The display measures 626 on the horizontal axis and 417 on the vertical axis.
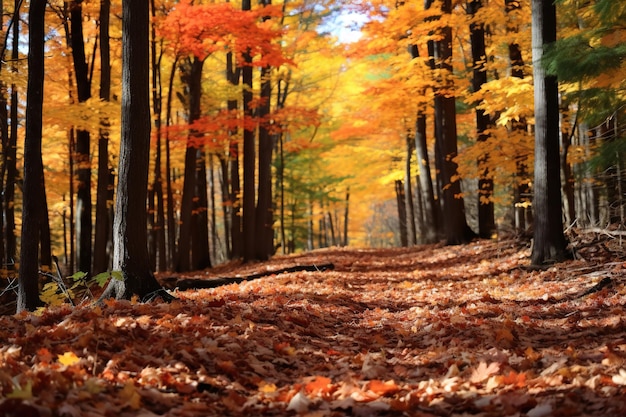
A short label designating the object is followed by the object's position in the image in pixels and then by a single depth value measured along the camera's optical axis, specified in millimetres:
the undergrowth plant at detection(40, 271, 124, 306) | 6501
